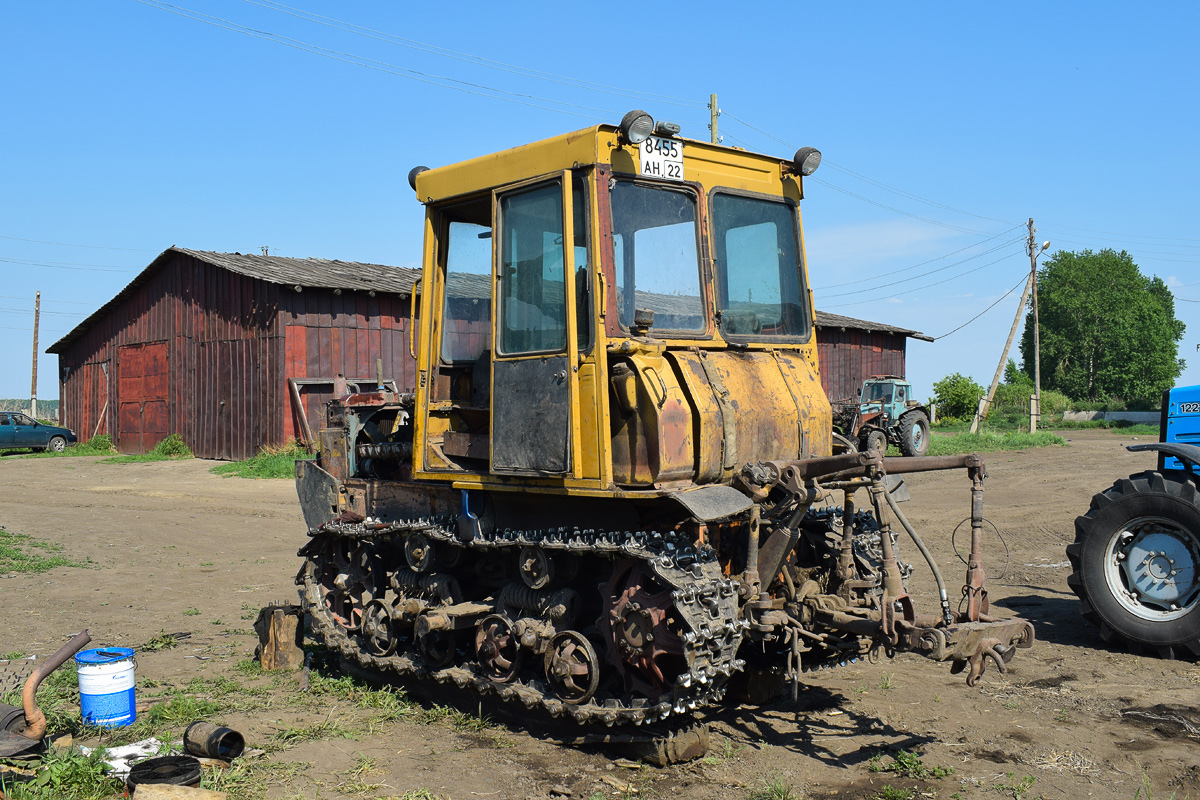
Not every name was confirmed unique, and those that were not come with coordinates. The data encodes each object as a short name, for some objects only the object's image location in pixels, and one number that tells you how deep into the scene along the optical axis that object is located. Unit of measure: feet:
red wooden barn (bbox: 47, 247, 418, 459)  78.48
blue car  103.09
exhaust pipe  16.94
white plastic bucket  19.13
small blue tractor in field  83.61
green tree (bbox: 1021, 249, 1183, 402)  216.13
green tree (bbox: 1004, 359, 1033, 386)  195.02
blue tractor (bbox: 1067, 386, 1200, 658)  24.32
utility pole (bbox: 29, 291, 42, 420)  148.25
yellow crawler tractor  17.20
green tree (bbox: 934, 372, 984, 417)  137.80
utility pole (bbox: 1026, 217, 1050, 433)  125.55
